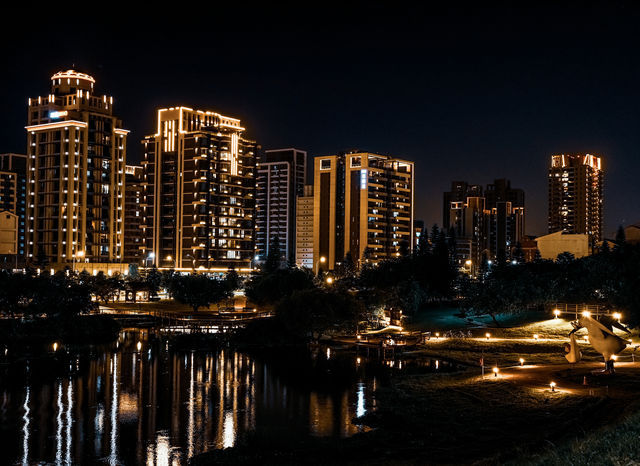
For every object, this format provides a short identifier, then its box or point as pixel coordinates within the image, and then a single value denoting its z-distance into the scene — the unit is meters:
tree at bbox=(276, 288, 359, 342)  64.56
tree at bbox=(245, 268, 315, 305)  83.88
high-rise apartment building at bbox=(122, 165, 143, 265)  187.38
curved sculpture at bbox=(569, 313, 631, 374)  38.01
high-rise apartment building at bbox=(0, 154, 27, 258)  193.38
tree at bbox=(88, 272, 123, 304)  93.76
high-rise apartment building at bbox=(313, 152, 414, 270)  182.25
